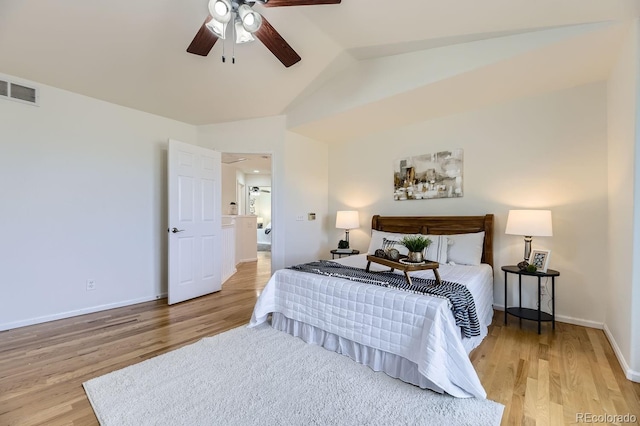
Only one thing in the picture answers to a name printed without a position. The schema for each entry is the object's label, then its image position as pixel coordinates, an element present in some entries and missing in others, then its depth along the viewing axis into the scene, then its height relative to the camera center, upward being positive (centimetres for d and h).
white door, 373 -18
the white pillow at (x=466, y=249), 326 -44
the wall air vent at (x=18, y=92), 286 +116
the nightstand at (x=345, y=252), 439 -66
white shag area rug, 162 -116
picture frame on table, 288 -49
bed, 179 -81
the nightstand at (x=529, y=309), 279 -99
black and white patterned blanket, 197 -58
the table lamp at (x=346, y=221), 445 -18
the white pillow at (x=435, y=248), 335 -45
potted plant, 246 -32
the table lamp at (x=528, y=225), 281 -14
